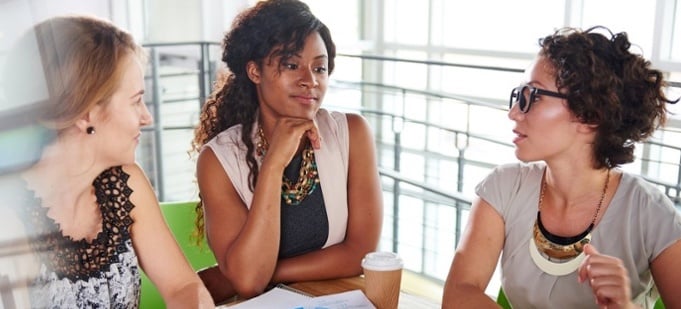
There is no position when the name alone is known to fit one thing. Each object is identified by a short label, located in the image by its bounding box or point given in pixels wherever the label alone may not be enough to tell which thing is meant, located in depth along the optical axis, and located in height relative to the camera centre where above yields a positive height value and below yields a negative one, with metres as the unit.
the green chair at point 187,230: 1.61 -0.49
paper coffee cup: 1.04 -0.39
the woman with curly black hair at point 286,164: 1.31 -0.30
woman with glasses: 1.14 -0.30
